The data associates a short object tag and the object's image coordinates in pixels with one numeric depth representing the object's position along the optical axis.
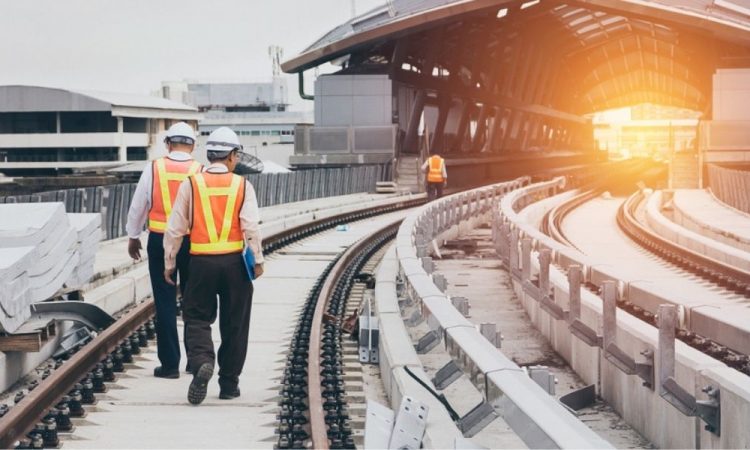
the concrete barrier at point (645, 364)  11.42
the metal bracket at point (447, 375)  12.45
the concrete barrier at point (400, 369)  10.67
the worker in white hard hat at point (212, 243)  14.11
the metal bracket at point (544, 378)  11.29
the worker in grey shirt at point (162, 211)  15.84
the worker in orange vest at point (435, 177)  64.69
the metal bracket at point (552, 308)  18.83
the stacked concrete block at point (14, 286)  15.87
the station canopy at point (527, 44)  99.17
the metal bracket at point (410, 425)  10.59
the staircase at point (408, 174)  89.78
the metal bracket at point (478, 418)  10.20
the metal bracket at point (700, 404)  11.53
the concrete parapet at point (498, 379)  7.63
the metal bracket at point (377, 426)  10.23
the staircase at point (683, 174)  92.29
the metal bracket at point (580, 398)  15.76
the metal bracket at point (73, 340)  18.08
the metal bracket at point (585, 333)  16.35
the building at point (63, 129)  174.84
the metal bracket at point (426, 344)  15.03
